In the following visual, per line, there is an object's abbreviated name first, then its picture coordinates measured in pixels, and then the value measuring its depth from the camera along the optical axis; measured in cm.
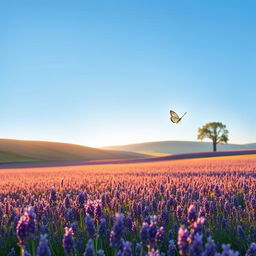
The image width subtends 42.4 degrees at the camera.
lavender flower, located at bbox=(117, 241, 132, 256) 195
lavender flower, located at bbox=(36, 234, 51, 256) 184
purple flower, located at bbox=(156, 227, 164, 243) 220
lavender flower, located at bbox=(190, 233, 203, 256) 177
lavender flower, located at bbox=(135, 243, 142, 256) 293
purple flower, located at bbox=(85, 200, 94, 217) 329
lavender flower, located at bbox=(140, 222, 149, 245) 216
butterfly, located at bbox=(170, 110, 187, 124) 870
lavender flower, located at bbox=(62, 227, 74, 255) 212
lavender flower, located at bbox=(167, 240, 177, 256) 282
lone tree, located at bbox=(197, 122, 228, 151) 8706
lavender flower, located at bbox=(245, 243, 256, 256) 246
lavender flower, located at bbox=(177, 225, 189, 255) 181
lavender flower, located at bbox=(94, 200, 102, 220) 307
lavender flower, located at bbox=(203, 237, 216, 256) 179
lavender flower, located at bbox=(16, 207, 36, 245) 212
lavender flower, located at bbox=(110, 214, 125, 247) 215
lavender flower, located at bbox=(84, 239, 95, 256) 199
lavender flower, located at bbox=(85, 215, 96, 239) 271
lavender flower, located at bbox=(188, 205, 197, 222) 241
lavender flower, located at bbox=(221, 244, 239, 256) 151
